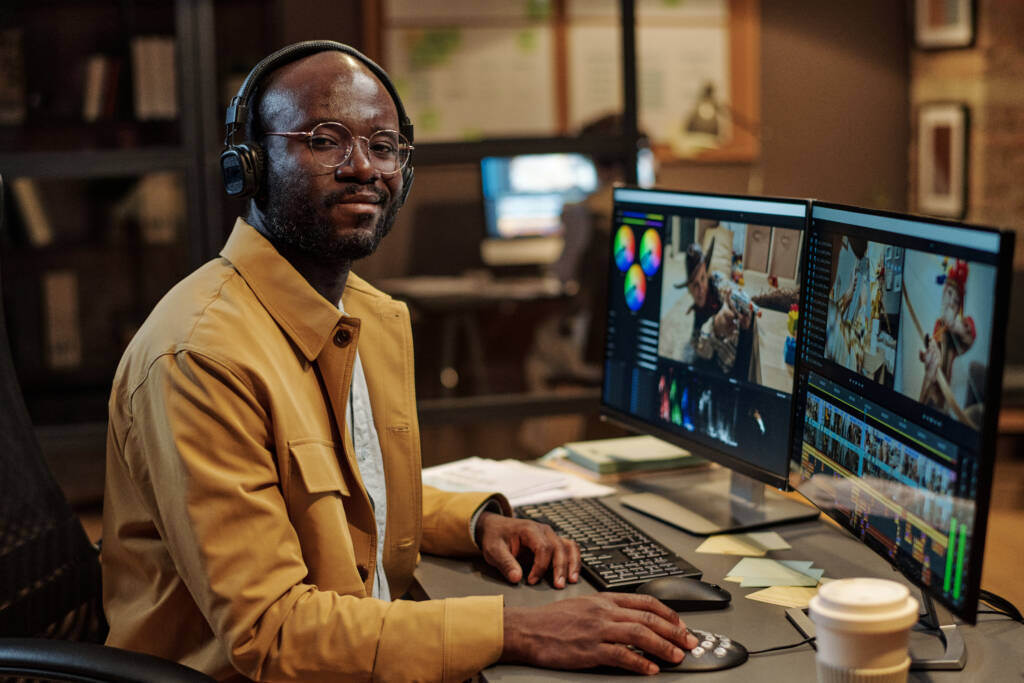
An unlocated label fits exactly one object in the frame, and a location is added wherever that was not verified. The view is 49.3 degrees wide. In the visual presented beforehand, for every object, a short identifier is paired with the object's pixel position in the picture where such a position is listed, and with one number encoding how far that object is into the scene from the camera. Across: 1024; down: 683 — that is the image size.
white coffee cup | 0.97
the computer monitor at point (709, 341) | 1.53
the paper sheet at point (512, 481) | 1.88
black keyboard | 1.46
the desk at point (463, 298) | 4.79
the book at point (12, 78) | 4.64
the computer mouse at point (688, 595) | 1.36
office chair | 1.48
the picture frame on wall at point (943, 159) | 5.28
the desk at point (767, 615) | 1.19
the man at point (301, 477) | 1.20
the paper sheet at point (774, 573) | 1.45
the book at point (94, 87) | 4.48
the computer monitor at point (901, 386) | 1.04
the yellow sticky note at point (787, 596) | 1.38
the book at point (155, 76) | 4.33
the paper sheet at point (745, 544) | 1.58
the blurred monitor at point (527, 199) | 5.24
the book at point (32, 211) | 4.63
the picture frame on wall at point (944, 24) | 5.17
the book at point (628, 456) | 1.98
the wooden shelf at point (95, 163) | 3.05
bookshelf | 4.55
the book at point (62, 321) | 4.73
